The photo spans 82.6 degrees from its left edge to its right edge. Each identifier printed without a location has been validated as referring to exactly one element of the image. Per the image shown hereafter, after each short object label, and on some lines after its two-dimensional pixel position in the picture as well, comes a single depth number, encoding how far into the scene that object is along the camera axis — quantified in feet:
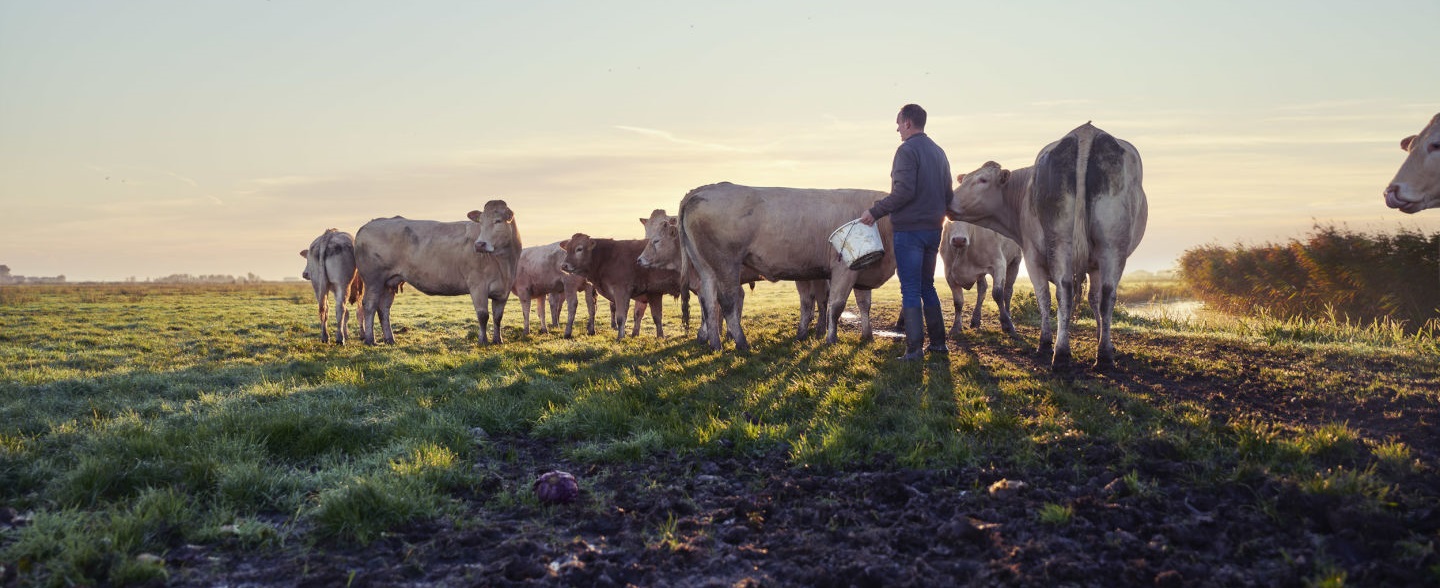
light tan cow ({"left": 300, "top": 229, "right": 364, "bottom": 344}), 52.70
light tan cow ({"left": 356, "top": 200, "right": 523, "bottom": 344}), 50.08
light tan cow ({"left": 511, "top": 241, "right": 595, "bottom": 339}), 63.87
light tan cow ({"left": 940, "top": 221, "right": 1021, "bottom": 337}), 46.85
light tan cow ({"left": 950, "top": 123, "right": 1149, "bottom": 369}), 26.61
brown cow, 55.11
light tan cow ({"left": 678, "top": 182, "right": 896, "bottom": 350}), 37.76
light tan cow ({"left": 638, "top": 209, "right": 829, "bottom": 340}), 46.24
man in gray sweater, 29.30
